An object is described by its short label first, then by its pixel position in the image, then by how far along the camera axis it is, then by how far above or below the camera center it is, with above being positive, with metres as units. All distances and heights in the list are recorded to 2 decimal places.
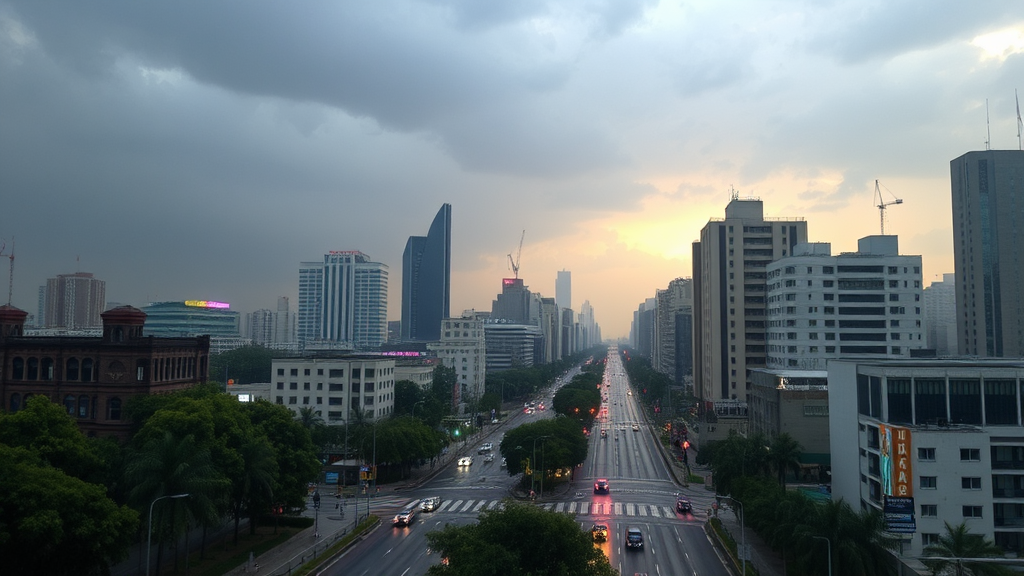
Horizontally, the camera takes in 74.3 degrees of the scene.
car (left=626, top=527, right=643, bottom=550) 52.50 -15.64
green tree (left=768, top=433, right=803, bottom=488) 60.97 -10.36
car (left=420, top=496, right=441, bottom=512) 66.75 -16.47
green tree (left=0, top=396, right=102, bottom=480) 41.19 -6.07
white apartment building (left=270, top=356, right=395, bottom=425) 100.06 -6.89
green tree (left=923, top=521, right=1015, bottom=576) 35.16 -11.38
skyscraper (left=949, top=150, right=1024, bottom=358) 166.75 +22.85
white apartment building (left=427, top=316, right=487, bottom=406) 174.00 -3.00
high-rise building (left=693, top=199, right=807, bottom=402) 128.00 +9.67
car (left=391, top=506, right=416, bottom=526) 61.02 -16.28
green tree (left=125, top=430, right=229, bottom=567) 41.06 -8.83
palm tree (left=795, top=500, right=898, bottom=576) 38.25 -11.60
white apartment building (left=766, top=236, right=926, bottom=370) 102.56 +5.06
